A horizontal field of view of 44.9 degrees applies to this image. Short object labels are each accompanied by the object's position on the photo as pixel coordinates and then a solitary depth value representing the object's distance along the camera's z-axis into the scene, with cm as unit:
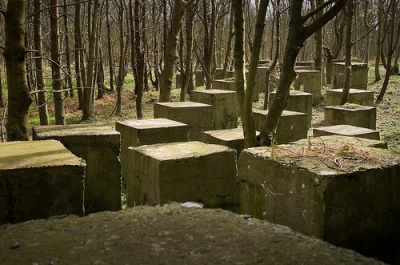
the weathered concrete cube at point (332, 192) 338
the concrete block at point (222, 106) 1007
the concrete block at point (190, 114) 830
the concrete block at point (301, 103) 1108
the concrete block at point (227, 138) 672
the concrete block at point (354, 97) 1192
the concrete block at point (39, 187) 343
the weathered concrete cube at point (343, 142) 442
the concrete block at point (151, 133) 637
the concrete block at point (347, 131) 676
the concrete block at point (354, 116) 902
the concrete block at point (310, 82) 1425
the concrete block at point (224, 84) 1356
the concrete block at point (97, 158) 524
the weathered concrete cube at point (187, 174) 455
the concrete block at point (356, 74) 1510
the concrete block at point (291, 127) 802
